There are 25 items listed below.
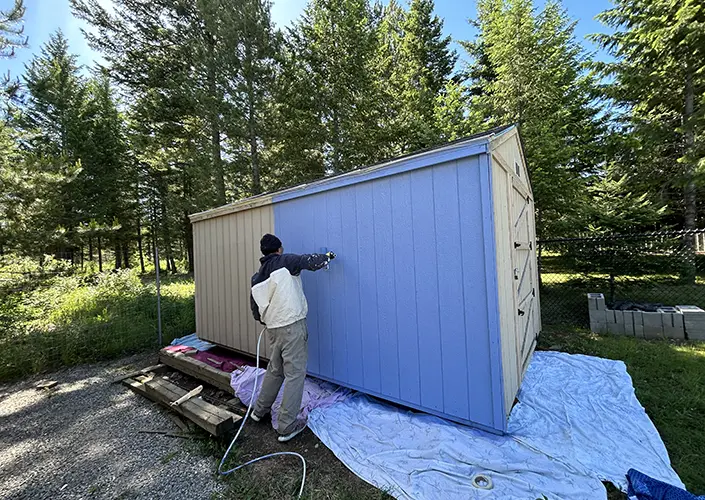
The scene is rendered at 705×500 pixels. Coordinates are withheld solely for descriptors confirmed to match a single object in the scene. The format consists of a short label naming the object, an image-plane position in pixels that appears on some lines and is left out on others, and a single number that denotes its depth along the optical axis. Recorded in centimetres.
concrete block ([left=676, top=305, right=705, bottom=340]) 417
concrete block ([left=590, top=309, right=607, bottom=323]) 477
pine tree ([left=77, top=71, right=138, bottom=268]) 1205
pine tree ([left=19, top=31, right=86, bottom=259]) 1153
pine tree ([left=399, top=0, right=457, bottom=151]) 909
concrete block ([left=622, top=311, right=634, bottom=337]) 459
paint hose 204
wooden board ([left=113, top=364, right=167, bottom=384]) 375
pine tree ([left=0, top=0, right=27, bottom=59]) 487
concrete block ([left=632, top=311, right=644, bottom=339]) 450
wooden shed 215
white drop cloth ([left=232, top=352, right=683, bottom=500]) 179
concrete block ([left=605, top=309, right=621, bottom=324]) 472
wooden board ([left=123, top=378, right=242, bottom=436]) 239
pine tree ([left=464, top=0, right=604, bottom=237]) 666
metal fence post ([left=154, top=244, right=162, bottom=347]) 500
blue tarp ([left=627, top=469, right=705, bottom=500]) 145
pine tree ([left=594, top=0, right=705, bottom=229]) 681
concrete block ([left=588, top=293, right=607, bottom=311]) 483
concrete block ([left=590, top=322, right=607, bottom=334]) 477
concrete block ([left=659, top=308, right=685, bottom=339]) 428
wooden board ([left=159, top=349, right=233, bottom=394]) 323
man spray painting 251
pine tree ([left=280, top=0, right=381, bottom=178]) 901
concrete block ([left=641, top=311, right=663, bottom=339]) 439
